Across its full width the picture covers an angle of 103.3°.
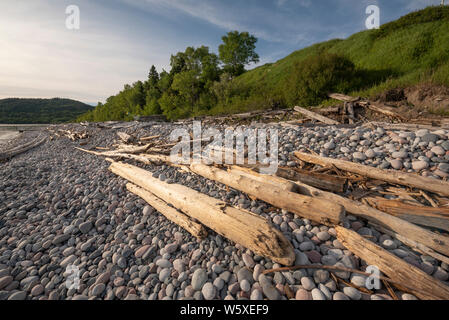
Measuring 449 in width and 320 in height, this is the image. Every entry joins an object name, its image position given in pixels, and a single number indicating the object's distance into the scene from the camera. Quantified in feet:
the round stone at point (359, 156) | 12.01
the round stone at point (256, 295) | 5.59
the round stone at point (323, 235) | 7.35
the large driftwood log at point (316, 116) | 25.54
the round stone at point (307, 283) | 5.71
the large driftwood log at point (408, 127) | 16.85
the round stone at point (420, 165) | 10.21
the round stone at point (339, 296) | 5.37
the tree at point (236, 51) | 116.67
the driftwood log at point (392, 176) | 8.48
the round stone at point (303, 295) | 5.46
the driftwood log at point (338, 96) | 33.53
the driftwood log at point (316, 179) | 9.50
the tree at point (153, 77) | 145.28
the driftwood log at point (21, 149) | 29.26
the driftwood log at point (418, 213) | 7.18
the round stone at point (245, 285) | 5.91
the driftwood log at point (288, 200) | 7.30
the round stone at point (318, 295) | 5.38
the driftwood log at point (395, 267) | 5.14
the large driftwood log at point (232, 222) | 6.26
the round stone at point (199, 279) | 6.25
